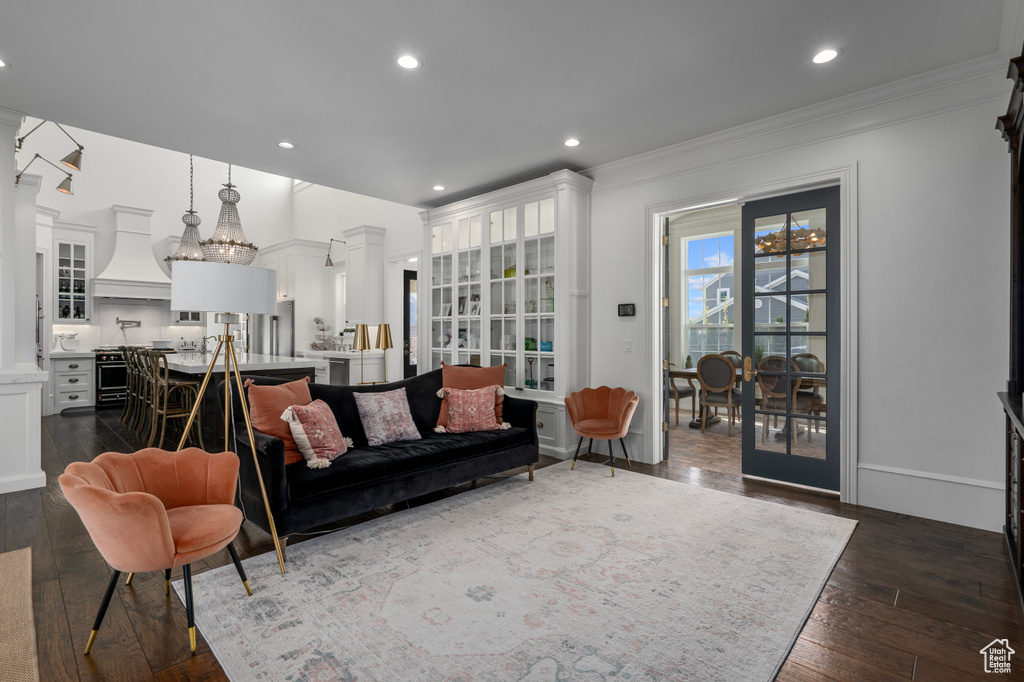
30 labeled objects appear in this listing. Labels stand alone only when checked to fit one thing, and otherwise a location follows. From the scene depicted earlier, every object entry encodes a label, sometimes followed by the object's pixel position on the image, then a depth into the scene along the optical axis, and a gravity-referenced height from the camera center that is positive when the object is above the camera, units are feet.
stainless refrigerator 30.94 +0.51
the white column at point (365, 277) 25.62 +3.27
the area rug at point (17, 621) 5.86 -3.74
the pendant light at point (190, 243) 24.11 +4.66
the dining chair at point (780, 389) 12.75 -1.24
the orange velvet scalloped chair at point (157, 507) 5.95 -2.18
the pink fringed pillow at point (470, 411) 13.12 -1.85
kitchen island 14.25 -1.00
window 25.20 +2.32
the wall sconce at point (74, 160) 15.89 +5.70
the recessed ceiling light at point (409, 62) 9.71 +5.39
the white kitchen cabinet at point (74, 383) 24.23 -2.02
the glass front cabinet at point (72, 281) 26.30 +3.19
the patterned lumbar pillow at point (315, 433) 9.72 -1.82
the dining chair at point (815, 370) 12.38 -0.73
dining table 20.61 -1.50
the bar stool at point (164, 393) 16.85 -1.78
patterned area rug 6.08 -3.78
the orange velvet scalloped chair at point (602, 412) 14.10 -2.14
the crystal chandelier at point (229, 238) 21.12 +4.28
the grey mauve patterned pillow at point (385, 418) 11.80 -1.83
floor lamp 8.23 +0.83
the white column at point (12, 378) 12.14 -0.89
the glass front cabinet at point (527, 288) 15.92 +1.79
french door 12.19 +0.06
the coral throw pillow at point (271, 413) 9.87 -1.40
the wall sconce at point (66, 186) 19.38 +5.94
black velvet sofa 8.99 -2.58
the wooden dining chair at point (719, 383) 19.15 -1.62
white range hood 27.71 +4.27
